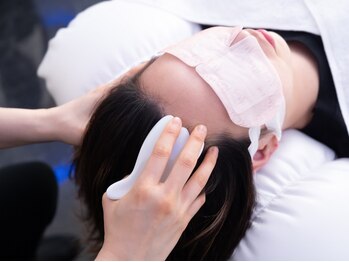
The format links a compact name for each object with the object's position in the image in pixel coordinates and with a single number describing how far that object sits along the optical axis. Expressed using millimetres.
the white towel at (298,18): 929
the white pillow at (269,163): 742
